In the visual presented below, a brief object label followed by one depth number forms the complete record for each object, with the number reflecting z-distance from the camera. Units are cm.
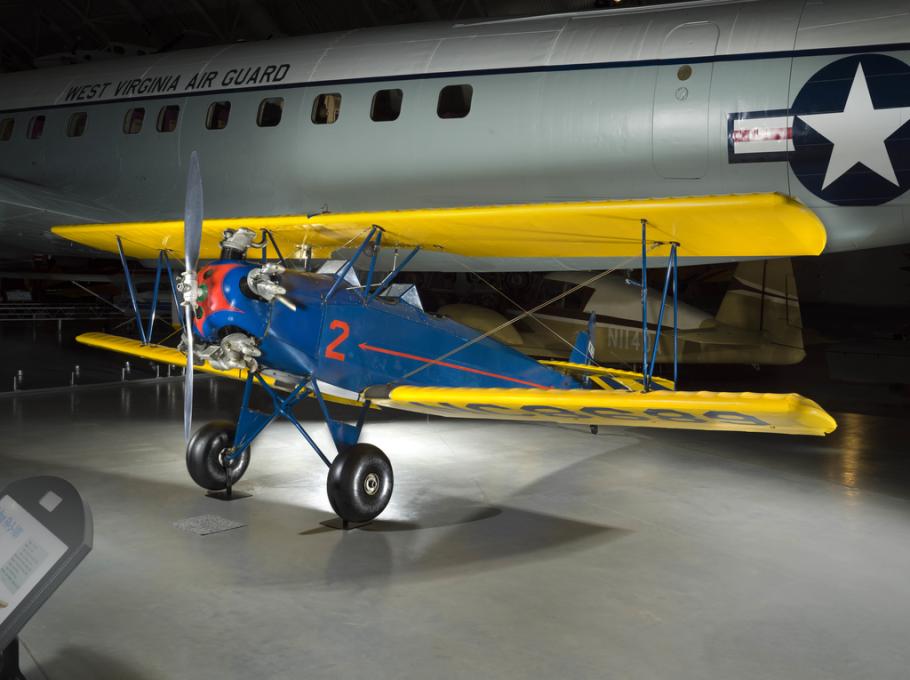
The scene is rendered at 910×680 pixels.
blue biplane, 462
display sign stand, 214
